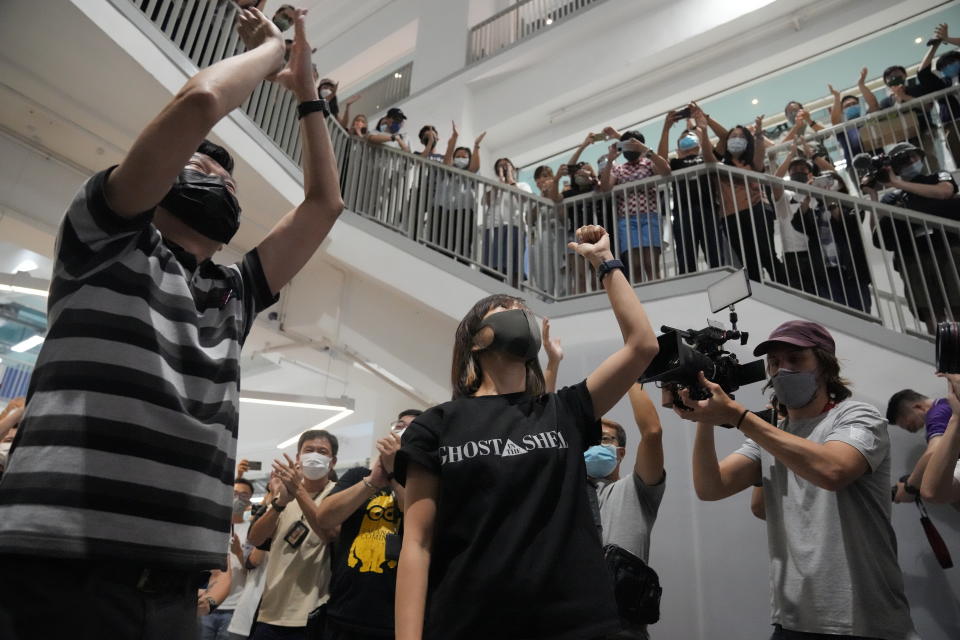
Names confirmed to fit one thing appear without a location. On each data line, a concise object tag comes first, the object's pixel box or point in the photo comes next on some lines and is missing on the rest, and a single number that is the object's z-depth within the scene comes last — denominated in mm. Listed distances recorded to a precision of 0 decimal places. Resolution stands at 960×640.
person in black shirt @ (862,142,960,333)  4160
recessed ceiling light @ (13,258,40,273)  6824
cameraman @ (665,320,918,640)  1856
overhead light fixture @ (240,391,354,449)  7137
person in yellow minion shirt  2617
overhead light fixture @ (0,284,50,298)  5181
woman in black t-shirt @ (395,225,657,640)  1273
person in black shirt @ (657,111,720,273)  5020
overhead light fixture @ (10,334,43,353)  7430
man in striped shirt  893
